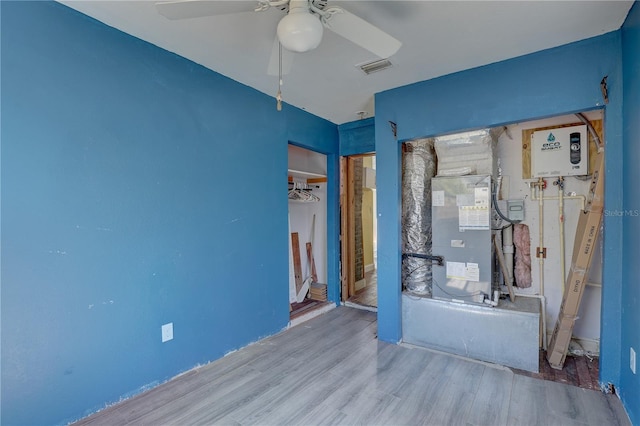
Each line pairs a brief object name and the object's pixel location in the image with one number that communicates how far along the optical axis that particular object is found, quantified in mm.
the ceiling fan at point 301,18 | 1354
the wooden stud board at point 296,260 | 4250
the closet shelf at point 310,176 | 4073
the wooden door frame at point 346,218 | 4238
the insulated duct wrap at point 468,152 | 2789
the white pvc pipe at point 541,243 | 2880
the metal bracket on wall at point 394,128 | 2984
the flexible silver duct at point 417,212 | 3082
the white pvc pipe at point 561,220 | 2812
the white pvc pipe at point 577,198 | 2738
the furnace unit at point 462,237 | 2662
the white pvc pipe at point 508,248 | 2998
